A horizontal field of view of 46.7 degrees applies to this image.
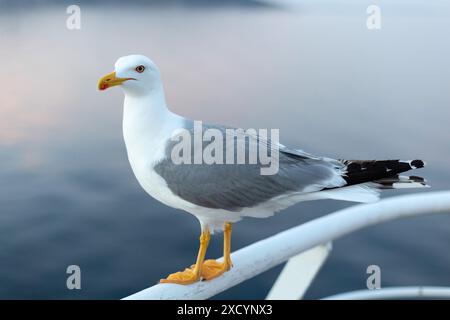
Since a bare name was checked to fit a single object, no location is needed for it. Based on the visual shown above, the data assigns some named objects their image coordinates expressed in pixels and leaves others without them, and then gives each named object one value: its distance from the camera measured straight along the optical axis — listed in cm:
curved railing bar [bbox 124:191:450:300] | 130
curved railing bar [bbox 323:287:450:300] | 179
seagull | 144
